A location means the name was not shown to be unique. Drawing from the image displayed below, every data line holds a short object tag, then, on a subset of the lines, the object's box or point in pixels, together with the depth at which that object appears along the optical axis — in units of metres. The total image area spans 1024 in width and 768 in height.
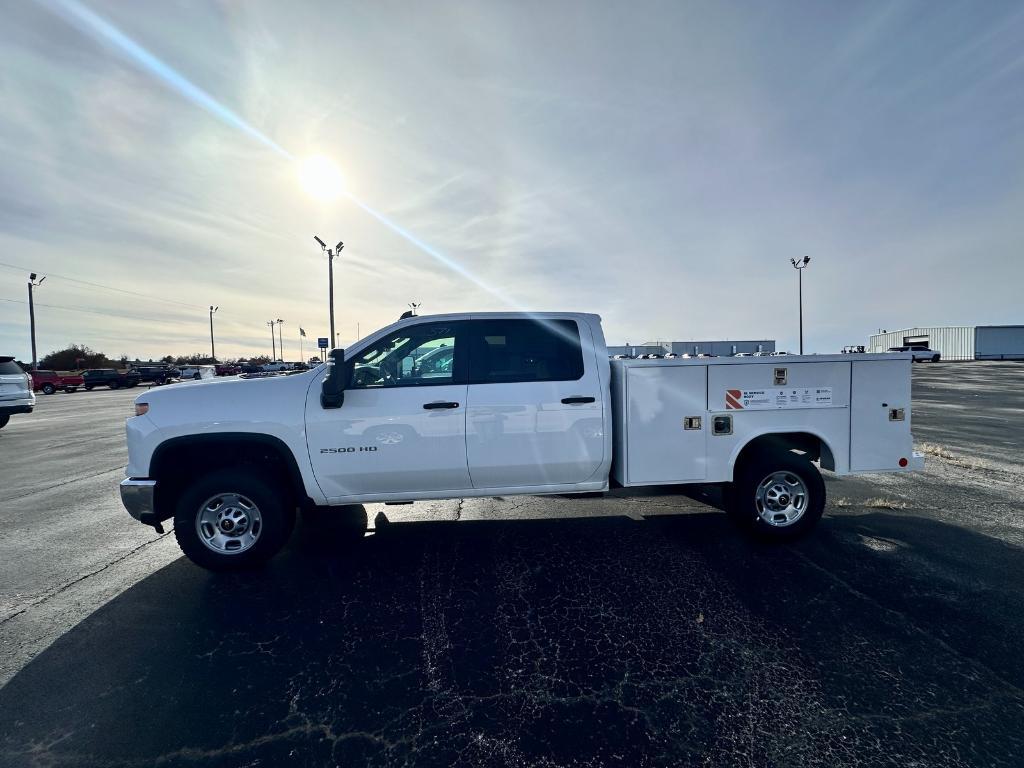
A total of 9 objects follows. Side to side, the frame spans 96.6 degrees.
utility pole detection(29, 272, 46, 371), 38.59
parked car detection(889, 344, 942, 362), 50.49
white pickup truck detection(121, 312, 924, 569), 3.78
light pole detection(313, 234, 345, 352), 27.67
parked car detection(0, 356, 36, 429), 12.14
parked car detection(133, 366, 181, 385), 37.71
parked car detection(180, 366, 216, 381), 33.44
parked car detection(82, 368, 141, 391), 33.91
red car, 30.94
